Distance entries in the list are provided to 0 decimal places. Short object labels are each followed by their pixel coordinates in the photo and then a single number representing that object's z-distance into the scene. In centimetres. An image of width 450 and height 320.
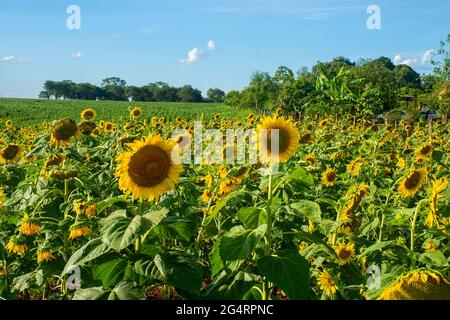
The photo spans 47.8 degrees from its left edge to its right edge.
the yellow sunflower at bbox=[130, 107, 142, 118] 804
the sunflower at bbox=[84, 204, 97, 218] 293
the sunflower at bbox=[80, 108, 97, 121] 691
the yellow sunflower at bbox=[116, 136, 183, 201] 225
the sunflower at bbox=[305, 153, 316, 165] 493
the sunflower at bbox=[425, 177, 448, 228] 250
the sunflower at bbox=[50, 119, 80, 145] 376
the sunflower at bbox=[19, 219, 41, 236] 277
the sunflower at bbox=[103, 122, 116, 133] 724
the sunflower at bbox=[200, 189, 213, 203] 405
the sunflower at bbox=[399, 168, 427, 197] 369
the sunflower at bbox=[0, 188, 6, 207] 373
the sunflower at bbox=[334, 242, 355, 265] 268
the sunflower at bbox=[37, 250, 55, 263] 272
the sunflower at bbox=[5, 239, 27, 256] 285
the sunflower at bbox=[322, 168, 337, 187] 458
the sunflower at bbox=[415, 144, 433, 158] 549
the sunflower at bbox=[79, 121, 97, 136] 495
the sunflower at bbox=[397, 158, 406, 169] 531
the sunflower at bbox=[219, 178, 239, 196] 387
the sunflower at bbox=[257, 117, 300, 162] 274
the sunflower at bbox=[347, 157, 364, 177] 481
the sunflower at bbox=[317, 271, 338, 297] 241
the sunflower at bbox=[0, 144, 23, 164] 497
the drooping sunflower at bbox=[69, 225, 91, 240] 273
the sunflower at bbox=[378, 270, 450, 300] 122
